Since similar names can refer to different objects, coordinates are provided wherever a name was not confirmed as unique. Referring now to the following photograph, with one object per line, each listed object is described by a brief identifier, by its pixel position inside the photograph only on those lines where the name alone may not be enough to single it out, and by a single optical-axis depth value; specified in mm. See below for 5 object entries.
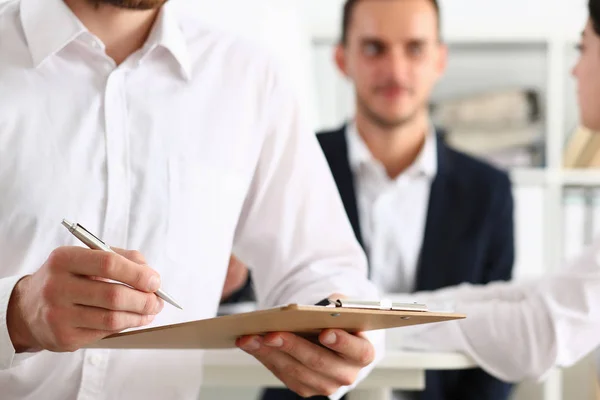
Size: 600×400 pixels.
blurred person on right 1523
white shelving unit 3131
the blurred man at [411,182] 2080
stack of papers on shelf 3098
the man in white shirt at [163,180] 1043
